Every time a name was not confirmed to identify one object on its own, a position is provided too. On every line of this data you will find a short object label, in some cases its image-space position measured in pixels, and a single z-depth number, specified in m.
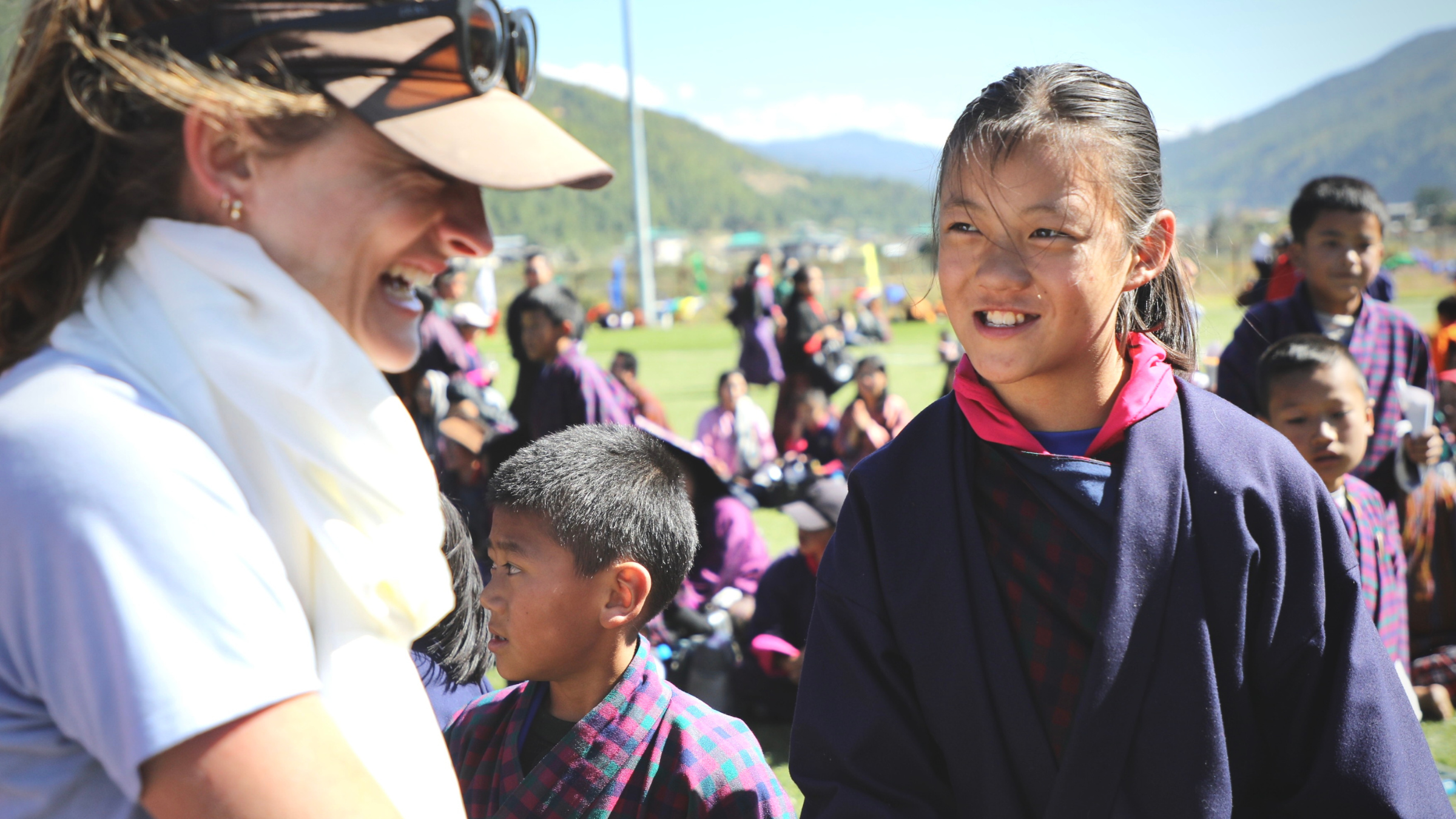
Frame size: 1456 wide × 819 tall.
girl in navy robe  1.45
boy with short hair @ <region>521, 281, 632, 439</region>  5.37
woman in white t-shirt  0.78
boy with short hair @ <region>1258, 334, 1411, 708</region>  3.01
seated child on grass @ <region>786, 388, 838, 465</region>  8.18
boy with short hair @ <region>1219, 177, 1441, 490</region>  3.84
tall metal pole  29.97
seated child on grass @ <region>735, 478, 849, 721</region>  4.32
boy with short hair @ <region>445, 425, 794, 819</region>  1.89
